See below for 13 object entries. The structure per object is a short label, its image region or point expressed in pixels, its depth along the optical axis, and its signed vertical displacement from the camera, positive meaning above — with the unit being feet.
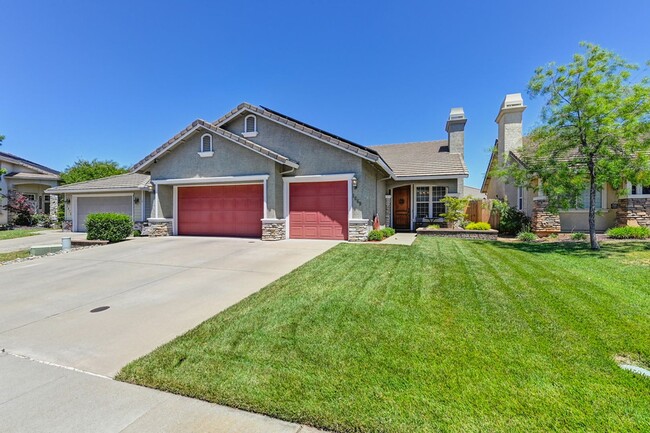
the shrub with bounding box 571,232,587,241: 38.96 -3.27
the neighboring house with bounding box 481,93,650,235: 40.63 +0.58
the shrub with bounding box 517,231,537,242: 39.83 -3.36
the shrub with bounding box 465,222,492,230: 45.59 -2.11
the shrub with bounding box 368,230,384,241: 38.32 -3.12
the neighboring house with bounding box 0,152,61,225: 76.38 +8.26
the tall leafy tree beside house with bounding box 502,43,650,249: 29.17 +9.26
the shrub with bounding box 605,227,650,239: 37.78 -2.64
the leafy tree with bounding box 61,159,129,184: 92.63 +14.44
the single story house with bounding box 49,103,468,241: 39.52 +4.79
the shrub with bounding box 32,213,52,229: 78.64 -2.45
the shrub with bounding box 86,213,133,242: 40.29 -2.03
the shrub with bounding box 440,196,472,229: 46.88 +0.64
